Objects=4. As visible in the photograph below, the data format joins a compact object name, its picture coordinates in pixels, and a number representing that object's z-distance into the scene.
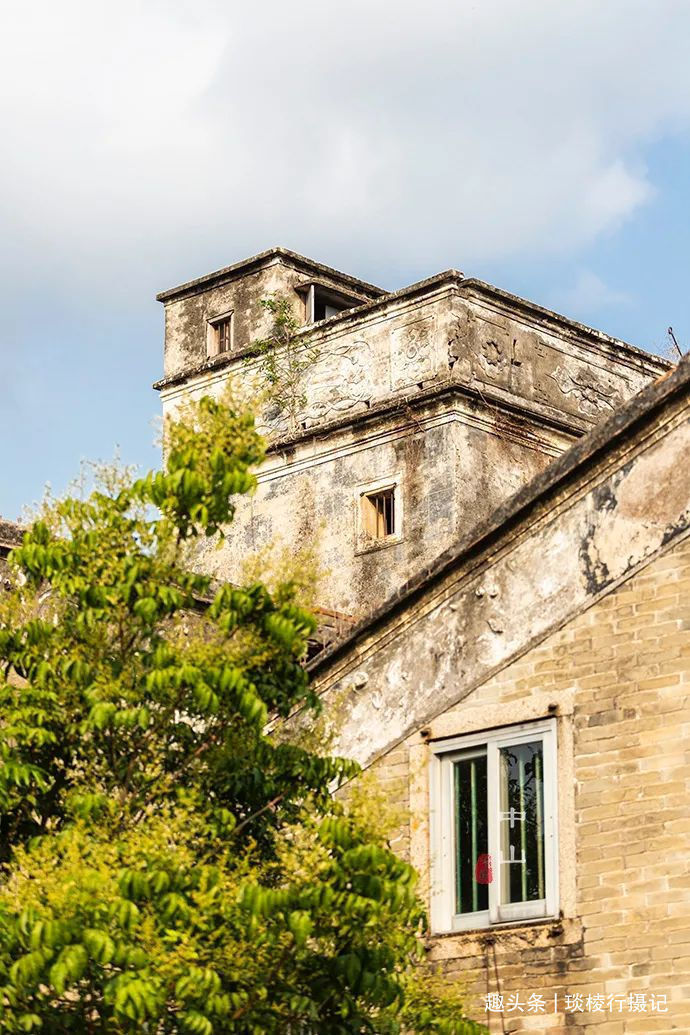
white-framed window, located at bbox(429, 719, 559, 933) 12.20
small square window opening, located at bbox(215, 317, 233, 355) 26.78
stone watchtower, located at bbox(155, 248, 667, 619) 24.03
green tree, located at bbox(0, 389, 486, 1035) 9.02
